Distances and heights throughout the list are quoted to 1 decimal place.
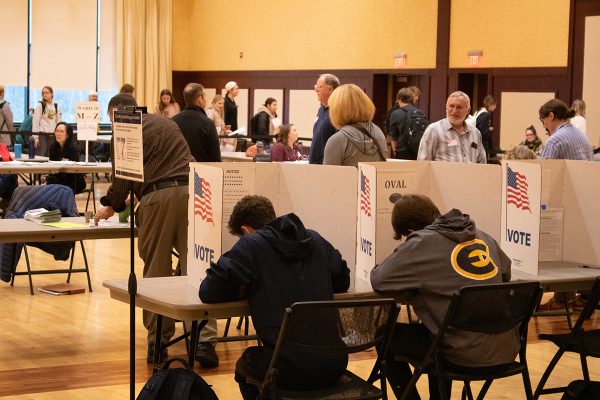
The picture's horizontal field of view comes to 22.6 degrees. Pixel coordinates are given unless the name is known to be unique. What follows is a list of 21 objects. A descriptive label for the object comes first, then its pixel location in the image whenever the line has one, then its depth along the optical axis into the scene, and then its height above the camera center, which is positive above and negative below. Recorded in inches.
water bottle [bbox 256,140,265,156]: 647.5 -24.0
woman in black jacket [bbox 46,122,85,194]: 588.1 -23.7
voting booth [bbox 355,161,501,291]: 239.6 -16.4
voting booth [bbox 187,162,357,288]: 218.9 -16.4
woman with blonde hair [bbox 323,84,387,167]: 306.6 -7.4
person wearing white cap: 841.0 -8.4
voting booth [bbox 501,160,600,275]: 273.9 -20.5
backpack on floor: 191.6 -37.7
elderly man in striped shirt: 369.8 -10.0
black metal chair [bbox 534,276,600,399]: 234.0 -39.0
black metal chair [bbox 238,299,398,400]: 186.1 -30.2
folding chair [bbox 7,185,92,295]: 390.1 -29.1
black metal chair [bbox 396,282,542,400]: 203.9 -30.5
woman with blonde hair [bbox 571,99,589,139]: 604.2 -5.9
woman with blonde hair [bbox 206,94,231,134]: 782.9 -10.6
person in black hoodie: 195.0 -25.1
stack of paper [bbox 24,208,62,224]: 321.9 -27.3
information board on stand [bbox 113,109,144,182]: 211.2 -7.7
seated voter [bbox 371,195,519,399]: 210.7 -25.0
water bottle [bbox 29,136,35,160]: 581.4 -23.8
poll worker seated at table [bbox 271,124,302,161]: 549.1 -19.1
